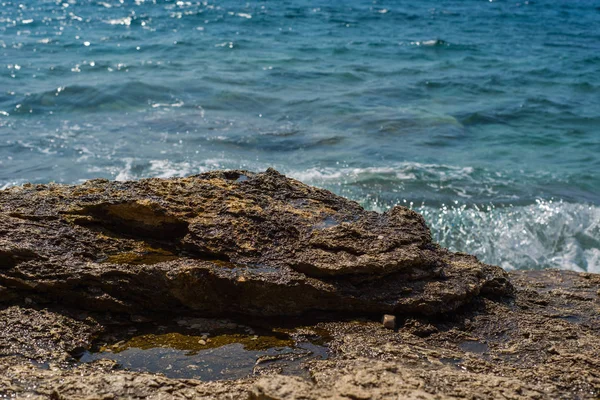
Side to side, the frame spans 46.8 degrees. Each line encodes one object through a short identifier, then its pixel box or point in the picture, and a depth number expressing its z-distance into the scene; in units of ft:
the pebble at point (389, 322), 10.76
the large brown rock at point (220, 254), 10.80
